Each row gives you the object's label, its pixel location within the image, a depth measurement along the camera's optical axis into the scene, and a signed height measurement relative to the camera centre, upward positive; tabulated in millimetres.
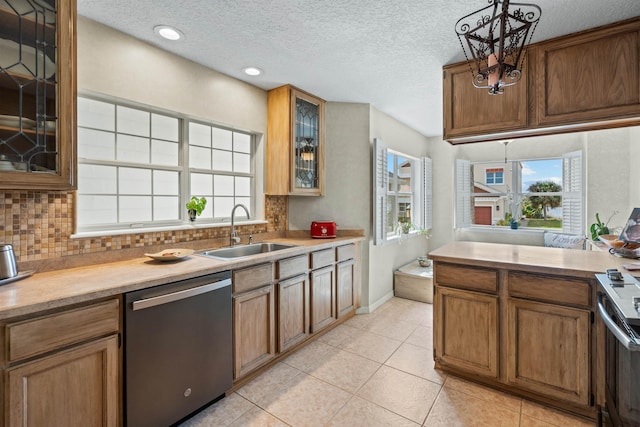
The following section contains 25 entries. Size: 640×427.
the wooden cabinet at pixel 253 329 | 2176 -882
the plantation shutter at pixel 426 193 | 5211 +348
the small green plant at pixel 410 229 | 4645 -257
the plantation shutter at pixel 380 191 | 3707 +274
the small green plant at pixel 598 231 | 2973 -187
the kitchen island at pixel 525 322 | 1831 -729
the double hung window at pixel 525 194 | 4234 +303
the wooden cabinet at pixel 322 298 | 2900 -849
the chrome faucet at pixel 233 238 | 2775 -227
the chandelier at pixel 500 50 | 1312 +787
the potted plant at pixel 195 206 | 2596 +64
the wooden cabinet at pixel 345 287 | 3242 -812
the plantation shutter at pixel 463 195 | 5270 +317
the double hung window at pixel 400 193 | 3771 +315
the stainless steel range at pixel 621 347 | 1239 -631
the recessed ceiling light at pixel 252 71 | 2754 +1323
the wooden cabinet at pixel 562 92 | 2021 +903
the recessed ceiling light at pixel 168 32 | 2118 +1302
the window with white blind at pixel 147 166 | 2154 +392
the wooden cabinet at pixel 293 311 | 2539 -864
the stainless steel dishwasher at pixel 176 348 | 1618 -804
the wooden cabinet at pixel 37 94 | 1501 +625
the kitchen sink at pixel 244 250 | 2589 -338
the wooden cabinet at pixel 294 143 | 3166 +771
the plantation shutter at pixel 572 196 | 4137 +240
